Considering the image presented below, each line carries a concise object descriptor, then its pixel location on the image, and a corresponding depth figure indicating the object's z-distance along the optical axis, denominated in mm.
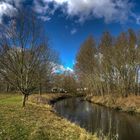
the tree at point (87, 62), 32423
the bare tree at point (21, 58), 13428
